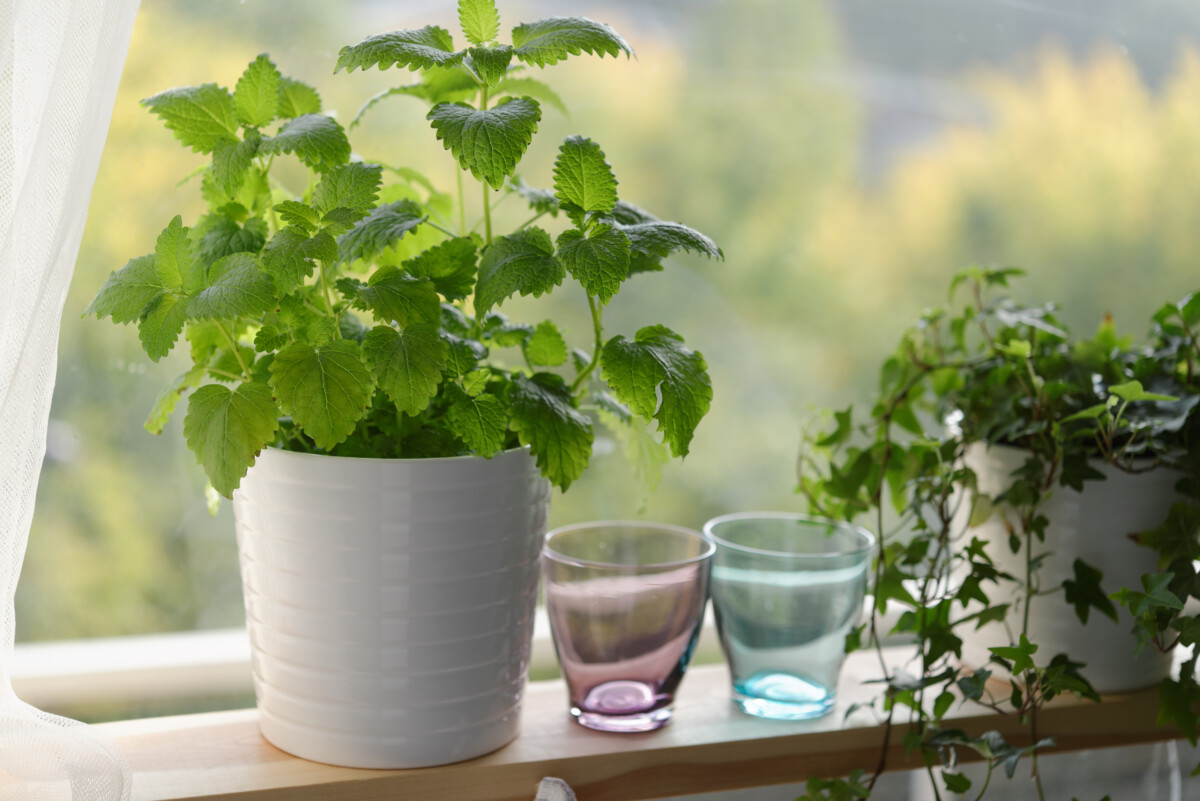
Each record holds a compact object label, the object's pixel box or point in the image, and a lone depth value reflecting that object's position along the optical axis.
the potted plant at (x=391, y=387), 1.18
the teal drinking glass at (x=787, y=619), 1.32
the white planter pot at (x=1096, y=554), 1.32
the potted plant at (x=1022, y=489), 1.30
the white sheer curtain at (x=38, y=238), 1.19
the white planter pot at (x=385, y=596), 1.22
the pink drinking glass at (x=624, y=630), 1.29
